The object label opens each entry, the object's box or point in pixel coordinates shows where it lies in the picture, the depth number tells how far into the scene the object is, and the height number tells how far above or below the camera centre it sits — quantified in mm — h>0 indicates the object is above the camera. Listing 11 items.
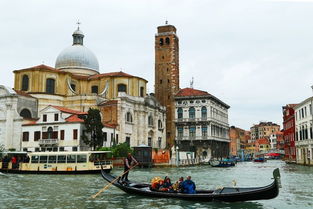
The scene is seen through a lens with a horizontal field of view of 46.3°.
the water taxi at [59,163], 27094 -1329
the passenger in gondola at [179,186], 14187 -1610
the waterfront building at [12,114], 41469 +3698
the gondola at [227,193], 12484 -1773
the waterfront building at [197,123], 55969 +3463
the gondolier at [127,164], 16805 -923
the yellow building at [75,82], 47250 +8614
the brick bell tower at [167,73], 58031 +11459
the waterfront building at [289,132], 43969 +1653
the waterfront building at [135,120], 45844 +3441
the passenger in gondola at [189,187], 13977 -1588
